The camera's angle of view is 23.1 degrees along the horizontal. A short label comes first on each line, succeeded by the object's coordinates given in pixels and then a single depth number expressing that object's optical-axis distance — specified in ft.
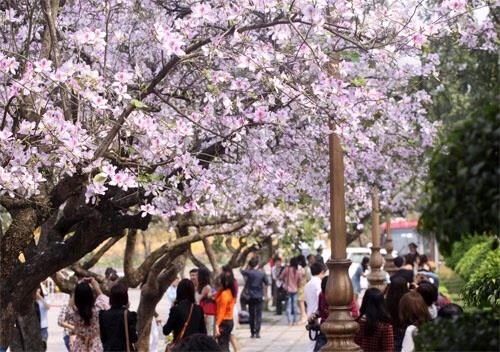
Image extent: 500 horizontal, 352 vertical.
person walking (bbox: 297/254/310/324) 105.43
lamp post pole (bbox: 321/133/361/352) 40.81
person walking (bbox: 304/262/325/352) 58.10
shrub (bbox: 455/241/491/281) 76.15
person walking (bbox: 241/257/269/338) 87.56
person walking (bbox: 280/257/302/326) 99.60
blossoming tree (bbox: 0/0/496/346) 34.35
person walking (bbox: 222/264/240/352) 68.49
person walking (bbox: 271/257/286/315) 107.76
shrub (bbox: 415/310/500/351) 21.72
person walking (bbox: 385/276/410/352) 40.54
